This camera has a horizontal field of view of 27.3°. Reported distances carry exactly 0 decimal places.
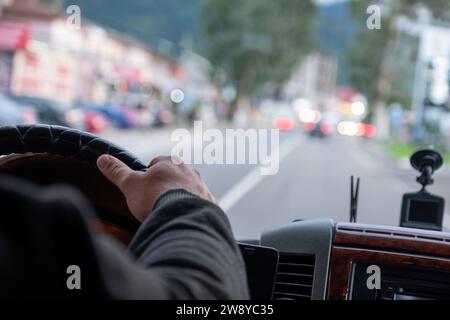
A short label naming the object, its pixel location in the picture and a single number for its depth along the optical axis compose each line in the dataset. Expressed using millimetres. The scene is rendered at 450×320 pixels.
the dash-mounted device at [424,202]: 2862
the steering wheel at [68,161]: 1591
